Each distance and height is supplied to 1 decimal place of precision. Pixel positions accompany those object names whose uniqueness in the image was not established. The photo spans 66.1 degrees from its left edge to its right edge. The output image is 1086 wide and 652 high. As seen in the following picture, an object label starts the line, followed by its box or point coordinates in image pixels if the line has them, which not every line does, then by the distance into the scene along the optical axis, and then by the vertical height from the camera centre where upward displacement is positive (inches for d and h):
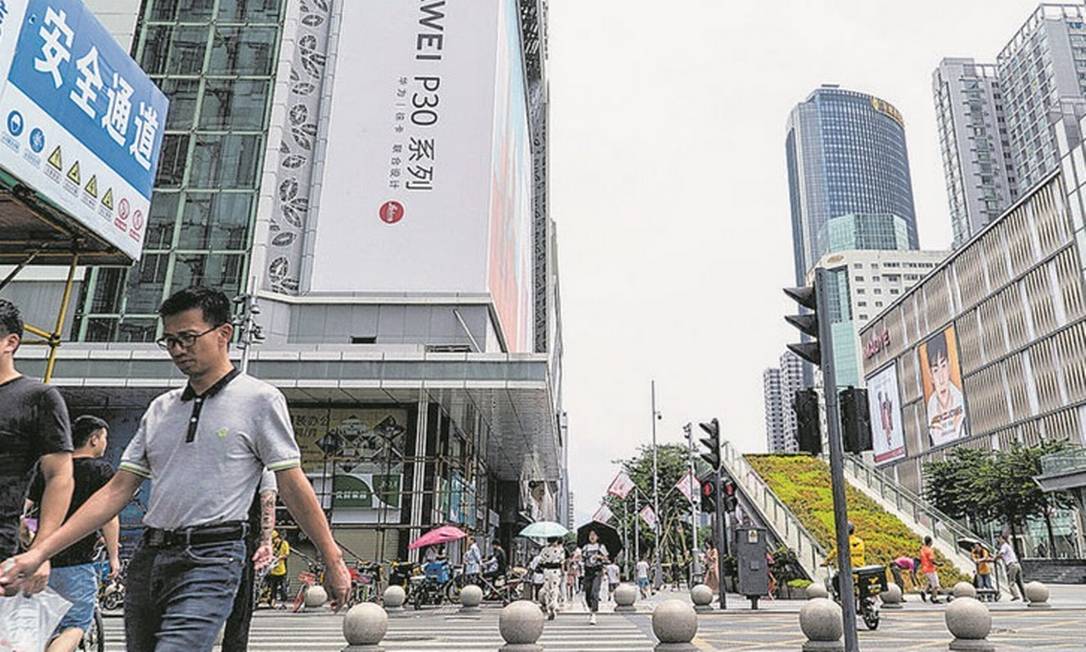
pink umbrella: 832.4 +34.1
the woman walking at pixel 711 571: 956.6 +4.4
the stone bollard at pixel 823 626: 358.3 -20.5
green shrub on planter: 1003.3 +88.1
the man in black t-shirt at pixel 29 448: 138.6 +19.1
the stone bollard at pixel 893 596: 689.6 -14.9
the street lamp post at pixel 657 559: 1405.0 +26.2
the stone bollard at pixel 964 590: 603.2 -8.3
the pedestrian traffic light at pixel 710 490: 693.3 +67.7
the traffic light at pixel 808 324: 335.0 +97.9
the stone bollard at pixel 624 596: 703.7 -18.0
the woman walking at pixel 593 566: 621.3 +5.5
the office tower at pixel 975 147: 5388.8 +2709.6
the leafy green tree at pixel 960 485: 1840.6 +208.6
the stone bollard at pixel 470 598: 711.7 -21.4
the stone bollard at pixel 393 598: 685.9 -21.5
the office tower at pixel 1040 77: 4485.7 +2711.5
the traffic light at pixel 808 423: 329.1 +58.3
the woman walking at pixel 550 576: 630.5 -2.3
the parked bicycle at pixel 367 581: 803.4 -10.2
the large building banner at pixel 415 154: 1158.3 +580.5
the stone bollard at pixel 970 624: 358.6 -19.2
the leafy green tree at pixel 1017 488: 1739.7 +184.5
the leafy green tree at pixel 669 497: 2125.4 +197.2
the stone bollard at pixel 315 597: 698.2 -21.9
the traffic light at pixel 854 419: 310.0 +57.2
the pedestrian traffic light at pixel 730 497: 699.4 +63.8
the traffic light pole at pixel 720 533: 689.6 +34.4
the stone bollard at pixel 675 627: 351.3 -21.3
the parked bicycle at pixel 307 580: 724.7 -9.7
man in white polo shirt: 117.2 +11.1
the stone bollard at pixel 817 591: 657.0 -11.1
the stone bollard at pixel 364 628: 366.3 -24.5
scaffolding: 336.2 +139.1
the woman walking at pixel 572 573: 1023.5 +0.3
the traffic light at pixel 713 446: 669.9 +99.8
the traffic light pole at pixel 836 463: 293.3 +40.0
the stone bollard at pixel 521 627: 364.2 -22.9
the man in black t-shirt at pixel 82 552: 176.7 +3.2
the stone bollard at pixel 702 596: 679.1 -16.7
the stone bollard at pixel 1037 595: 682.8 -12.5
